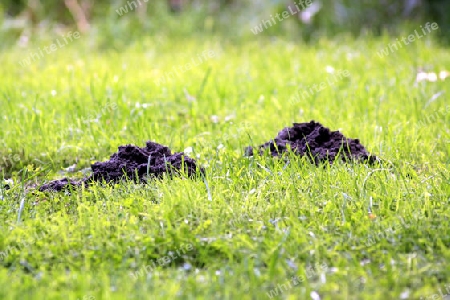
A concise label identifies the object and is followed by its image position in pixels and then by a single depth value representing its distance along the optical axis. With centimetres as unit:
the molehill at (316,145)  836
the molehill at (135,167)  786
